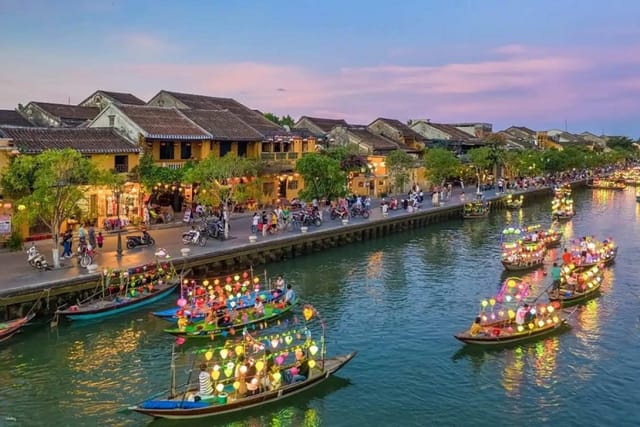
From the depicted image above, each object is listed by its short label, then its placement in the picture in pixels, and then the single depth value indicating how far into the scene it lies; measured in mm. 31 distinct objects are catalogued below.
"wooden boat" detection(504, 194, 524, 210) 93138
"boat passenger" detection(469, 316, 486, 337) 29570
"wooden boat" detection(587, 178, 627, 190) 129250
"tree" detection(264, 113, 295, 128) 123312
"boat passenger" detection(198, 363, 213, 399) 22656
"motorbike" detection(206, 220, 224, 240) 48156
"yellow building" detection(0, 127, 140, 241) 42188
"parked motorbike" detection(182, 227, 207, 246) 45062
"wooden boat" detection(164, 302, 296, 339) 30391
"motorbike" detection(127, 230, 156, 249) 42875
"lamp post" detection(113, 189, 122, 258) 40219
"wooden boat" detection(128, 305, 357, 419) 22141
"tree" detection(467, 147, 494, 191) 98131
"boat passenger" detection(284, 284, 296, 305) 34969
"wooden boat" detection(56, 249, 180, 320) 32719
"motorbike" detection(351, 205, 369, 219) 64688
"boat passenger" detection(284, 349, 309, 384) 24578
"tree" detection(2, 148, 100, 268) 35219
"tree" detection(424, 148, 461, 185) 85250
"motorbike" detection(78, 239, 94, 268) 36594
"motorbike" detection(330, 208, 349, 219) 61628
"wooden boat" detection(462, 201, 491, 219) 79188
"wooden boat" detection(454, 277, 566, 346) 29531
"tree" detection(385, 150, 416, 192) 82938
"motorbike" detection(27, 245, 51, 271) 35500
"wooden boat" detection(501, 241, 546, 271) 46094
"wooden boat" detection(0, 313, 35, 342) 29375
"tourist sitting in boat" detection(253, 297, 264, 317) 32844
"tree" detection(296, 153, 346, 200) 57688
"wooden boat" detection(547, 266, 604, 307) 36875
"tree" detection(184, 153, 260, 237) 48656
